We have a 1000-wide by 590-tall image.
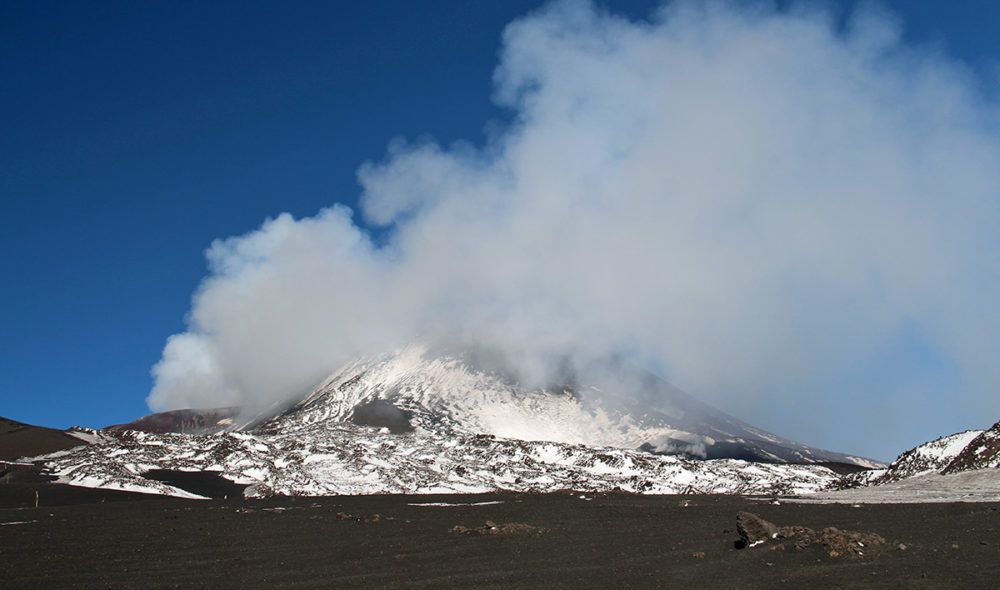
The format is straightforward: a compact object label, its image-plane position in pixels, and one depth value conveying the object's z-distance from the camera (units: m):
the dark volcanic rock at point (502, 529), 27.85
